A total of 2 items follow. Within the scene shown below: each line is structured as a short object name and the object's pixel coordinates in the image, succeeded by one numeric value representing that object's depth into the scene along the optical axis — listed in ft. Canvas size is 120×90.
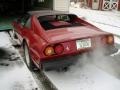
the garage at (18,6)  21.80
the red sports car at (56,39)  7.70
